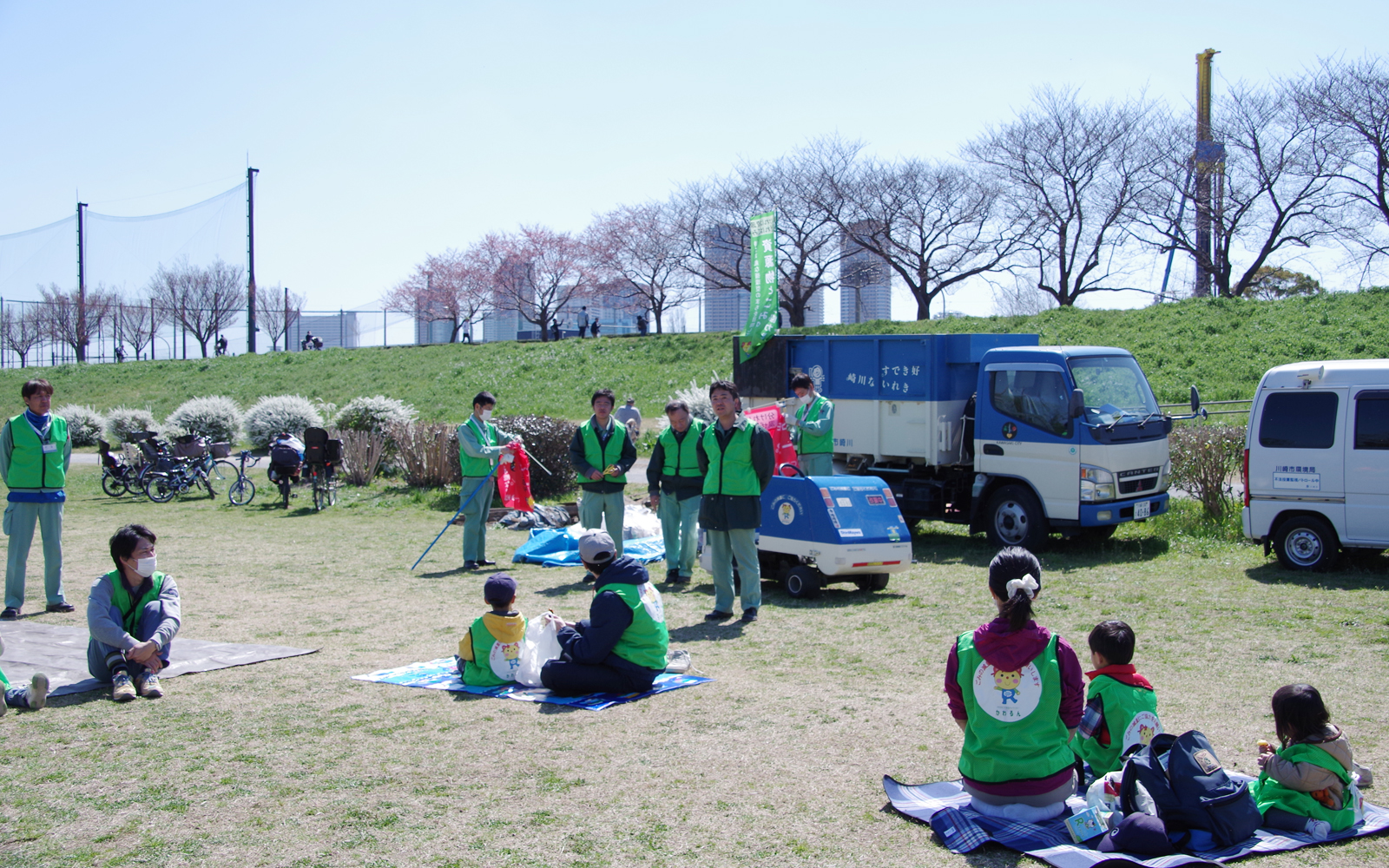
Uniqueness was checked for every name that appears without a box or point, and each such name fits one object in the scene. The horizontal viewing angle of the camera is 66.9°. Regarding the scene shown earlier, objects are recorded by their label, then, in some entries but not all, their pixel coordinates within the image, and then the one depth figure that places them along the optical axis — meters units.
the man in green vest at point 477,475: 11.30
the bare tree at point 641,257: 46.66
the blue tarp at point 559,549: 11.52
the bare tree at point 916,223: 36.28
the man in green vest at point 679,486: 9.99
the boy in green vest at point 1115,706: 4.25
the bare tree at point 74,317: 56.84
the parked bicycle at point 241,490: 17.88
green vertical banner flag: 14.72
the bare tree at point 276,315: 62.75
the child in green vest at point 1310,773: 3.93
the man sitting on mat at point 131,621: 6.06
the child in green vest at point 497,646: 6.34
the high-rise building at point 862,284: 39.44
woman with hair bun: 3.89
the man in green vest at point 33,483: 8.54
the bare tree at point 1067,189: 31.73
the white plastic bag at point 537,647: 6.30
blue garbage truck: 10.95
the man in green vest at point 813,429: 11.23
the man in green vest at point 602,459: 10.38
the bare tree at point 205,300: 62.53
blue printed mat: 5.97
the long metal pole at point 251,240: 43.16
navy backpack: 3.79
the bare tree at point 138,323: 61.69
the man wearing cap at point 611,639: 5.98
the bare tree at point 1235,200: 27.92
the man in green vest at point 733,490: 8.20
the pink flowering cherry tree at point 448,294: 57.53
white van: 9.40
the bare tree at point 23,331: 59.22
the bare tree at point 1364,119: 26.25
